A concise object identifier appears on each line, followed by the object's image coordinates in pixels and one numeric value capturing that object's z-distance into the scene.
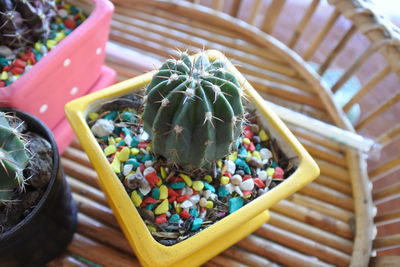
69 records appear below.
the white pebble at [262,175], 0.26
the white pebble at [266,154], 0.27
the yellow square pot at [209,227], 0.22
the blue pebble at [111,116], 0.27
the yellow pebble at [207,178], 0.25
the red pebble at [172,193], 0.25
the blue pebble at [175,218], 0.24
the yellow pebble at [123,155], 0.25
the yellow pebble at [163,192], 0.24
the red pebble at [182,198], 0.25
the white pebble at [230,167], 0.26
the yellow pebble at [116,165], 0.25
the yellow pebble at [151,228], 0.24
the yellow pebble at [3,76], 0.26
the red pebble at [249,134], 0.27
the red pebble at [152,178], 0.24
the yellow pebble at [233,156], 0.26
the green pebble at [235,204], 0.24
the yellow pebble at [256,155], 0.27
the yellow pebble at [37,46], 0.28
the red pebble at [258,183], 0.25
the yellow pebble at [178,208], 0.24
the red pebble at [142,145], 0.26
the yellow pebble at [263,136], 0.27
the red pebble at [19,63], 0.27
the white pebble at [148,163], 0.25
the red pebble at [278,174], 0.26
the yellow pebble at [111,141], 0.26
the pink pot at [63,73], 0.25
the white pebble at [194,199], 0.25
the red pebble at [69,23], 0.29
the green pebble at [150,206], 0.24
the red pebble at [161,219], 0.24
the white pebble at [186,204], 0.24
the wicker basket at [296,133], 0.28
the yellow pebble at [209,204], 0.25
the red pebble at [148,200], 0.24
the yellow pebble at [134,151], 0.26
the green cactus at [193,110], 0.21
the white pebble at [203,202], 0.25
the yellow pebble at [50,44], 0.28
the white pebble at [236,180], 0.25
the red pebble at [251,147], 0.27
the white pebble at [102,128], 0.26
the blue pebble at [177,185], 0.25
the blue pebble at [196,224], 0.24
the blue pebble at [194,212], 0.24
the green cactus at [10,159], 0.21
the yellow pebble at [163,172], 0.25
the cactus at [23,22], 0.25
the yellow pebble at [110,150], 0.25
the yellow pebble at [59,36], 0.29
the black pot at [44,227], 0.22
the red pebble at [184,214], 0.24
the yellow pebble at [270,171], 0.26
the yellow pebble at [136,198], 0.24
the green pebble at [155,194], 0.24
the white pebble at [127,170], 0.25
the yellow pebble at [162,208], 0.24
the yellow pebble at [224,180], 0.25
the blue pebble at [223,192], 0.25
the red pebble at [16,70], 0.27
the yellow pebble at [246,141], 0.27
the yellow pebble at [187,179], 0.25
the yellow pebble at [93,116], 0.26
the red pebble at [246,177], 0.26
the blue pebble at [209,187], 0.25
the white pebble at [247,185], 0.25
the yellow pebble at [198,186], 0.25
